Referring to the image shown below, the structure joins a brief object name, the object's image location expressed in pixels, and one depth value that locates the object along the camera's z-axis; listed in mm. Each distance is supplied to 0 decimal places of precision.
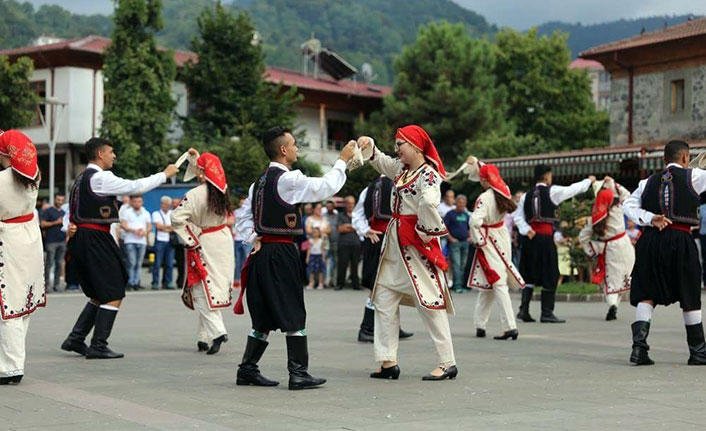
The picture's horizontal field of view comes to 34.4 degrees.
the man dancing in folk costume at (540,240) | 15023
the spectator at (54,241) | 22438
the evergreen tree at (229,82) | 46906
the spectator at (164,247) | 23656
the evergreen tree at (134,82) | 41562
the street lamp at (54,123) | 43375
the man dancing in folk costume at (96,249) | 10828
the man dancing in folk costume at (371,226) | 12445
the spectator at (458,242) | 23734
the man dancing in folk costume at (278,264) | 8641
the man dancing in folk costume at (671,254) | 10281
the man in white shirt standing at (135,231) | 22672
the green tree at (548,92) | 62906
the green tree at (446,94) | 50531
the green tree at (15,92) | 37438
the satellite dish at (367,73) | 66375
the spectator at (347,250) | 24547
